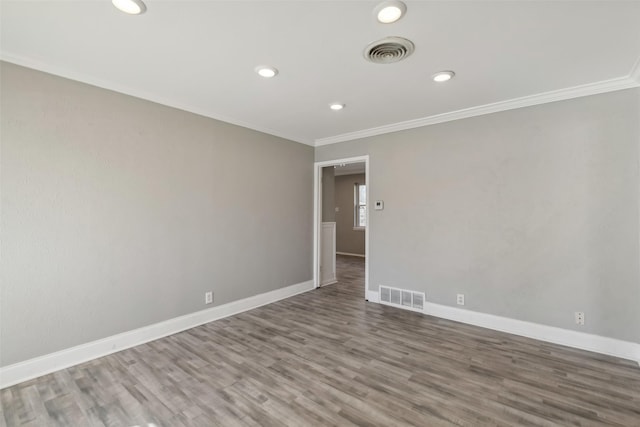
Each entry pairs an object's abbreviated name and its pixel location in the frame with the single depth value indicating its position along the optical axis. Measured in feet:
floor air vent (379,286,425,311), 12.30
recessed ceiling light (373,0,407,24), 5.32
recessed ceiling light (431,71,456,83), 8.00
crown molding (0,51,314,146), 7.19
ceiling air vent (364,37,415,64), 6.46
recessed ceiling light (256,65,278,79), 7.69
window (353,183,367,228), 28.55
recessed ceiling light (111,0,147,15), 5.31
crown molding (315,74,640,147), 8.48
